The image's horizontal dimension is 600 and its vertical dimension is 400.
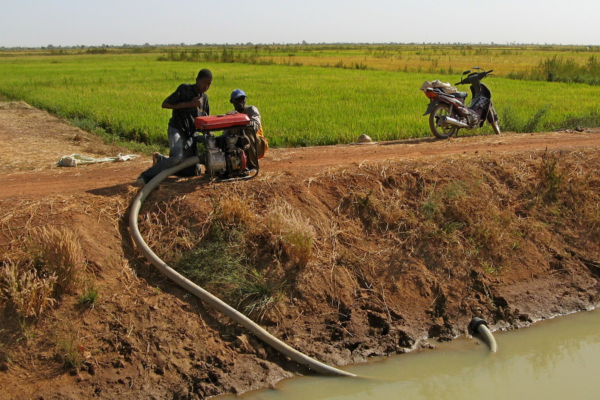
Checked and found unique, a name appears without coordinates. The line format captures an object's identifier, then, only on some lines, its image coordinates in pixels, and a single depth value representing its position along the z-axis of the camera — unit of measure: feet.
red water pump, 18.93
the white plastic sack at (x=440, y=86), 28.89
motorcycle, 29.04
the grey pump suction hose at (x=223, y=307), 15.29
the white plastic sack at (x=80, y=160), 23.94
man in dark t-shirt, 19.66
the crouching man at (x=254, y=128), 20.04
